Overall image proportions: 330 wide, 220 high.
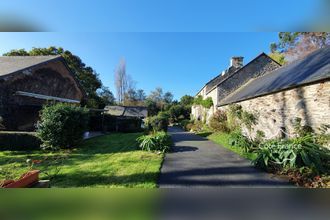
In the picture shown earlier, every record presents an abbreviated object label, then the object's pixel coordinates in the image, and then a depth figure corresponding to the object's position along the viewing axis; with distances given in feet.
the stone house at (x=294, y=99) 22.46
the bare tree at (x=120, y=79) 154.81
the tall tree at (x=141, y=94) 226.01
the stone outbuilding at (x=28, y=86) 42.57
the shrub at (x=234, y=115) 45.68
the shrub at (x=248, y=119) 38.64
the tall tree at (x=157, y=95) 234.38
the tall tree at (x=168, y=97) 236.10
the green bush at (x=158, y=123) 54.84
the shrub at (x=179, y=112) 140.52
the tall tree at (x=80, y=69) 90.12
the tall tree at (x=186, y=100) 172.65
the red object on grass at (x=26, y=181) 11.32
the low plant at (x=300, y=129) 24.03
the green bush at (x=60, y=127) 33.24
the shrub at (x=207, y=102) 77.54
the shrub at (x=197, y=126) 73.60
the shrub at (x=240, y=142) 31.21
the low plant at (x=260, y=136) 34.58
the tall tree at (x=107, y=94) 183.07
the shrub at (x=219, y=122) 54.19
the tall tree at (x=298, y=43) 76.54
